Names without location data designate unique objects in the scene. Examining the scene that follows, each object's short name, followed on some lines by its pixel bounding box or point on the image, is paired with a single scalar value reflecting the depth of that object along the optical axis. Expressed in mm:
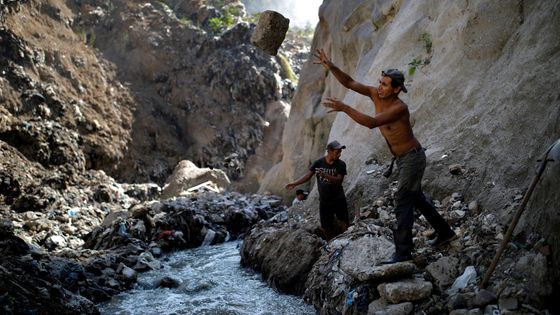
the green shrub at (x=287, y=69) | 23734
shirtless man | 3475
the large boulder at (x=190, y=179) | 15329
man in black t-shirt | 5441
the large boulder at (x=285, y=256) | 5035
